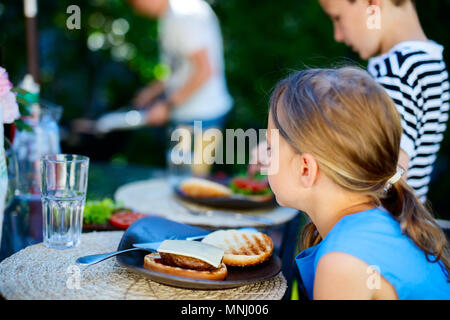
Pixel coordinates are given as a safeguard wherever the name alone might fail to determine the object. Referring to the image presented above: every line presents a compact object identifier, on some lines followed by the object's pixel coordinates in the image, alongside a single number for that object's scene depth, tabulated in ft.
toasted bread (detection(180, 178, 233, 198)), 6.31
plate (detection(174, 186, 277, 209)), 5.99
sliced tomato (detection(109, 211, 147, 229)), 4.88
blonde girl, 3.16
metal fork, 3.40
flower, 4.01
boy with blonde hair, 5.16
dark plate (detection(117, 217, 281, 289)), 3.17
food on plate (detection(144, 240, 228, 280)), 3.25
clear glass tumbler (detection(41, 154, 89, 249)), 4.07
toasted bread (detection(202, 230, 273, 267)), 3.62
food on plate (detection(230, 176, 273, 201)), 6.72
